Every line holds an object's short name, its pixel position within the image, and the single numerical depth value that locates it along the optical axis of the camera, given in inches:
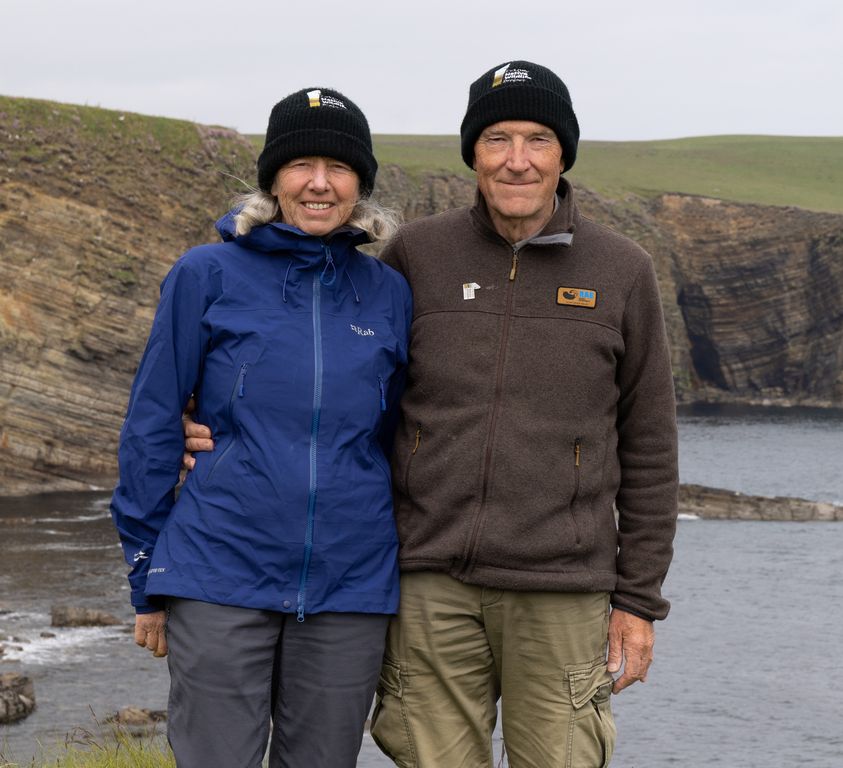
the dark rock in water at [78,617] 1144.2
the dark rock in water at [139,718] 802.8
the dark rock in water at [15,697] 835.4
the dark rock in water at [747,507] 2228.1
